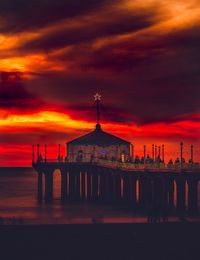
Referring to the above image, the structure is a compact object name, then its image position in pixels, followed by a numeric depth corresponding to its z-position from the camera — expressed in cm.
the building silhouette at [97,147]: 12088
